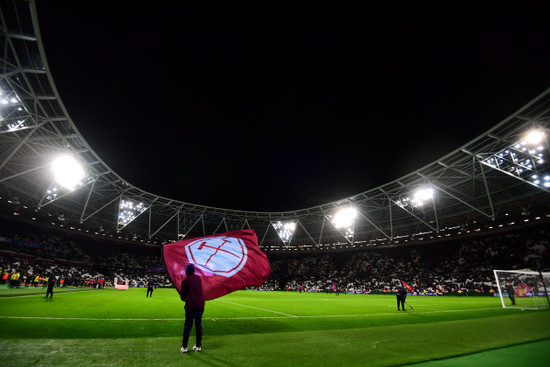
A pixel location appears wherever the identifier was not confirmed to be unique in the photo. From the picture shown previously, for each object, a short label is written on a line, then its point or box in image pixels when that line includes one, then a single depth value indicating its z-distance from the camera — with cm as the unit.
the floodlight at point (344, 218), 4634
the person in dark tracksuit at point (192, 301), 515
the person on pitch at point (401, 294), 1434
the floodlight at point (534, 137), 2186
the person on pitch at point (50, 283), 1503
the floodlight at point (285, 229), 5747
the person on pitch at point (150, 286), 2174
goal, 1638
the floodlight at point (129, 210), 4400
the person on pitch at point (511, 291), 1669
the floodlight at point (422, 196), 3447
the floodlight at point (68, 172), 2897
